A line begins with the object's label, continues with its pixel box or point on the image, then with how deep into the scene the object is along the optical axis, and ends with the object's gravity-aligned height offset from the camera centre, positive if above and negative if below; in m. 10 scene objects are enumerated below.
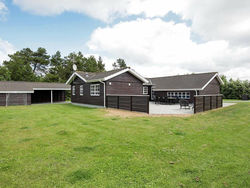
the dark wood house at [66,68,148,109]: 14.88 +0.64
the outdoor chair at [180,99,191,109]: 14.18 -1.07
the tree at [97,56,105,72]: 47.97 +8.48
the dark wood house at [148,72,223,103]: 19.77 +0.87
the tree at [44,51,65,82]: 35.73 +5.73
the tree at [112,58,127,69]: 54.65 +10.35
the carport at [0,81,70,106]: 17.75 -0.22
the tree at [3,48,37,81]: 33.84 +5.03
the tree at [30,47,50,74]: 38.16 +7.96
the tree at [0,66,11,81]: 31.86 +3.68
